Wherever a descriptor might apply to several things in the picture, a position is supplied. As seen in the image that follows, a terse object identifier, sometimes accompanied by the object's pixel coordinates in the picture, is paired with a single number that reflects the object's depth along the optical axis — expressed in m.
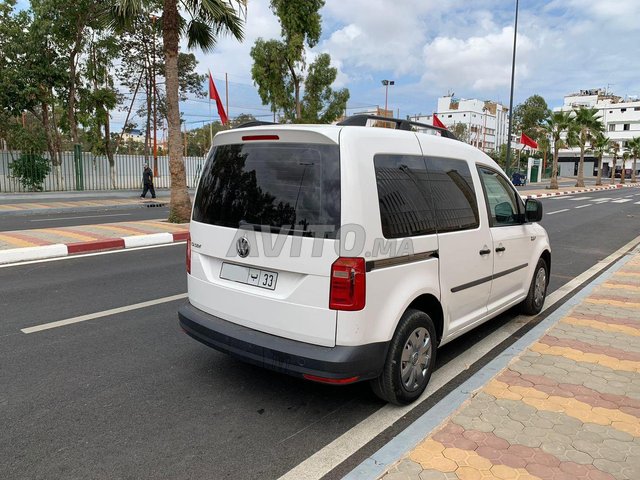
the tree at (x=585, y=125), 40.31
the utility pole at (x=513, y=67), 30.73
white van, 2.98
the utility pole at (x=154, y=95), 23.69
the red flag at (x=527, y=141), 31.98
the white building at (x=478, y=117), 116.94
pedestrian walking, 22.56
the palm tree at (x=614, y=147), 61.31
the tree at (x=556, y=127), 38.53
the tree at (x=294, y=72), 22.22
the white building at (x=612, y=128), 90.62
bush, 20.73
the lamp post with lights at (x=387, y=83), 52.08
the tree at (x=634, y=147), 62.22
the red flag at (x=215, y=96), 22.23
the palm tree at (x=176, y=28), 12.17
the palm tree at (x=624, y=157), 61.87
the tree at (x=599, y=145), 44.06
